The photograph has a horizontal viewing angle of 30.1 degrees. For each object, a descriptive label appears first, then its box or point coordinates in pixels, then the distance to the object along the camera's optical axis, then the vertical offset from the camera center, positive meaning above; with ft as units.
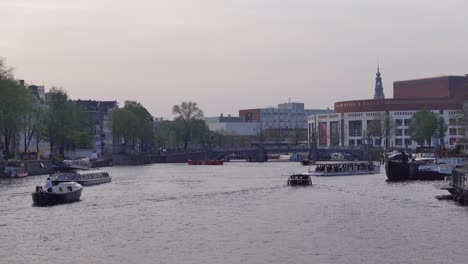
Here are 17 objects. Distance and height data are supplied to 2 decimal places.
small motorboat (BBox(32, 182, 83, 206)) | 248.93 -9.35
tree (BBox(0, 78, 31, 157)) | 384.06 +25.86
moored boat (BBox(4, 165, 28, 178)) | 388.78 -3.92
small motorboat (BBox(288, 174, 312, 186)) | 342.85 -7.43
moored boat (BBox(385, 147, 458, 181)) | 360.89 -3.18
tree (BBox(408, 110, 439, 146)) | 593.01 +24.25
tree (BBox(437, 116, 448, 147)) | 591.25 +22.42
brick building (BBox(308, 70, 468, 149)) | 399.03 +21.04
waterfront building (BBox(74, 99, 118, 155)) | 621.84 +16.20
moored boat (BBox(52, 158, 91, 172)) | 398.05 -1.33
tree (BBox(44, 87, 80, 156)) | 487.61 +25.21
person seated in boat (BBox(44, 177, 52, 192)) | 254.68 -7.04
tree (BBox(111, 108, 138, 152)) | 627.05 +28.36
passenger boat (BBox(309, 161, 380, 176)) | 433.52 -4.06
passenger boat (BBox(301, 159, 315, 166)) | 607.45 -0.61
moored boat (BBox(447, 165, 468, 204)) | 246.06 -7.36
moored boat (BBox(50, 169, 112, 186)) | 320.50 -5.75
